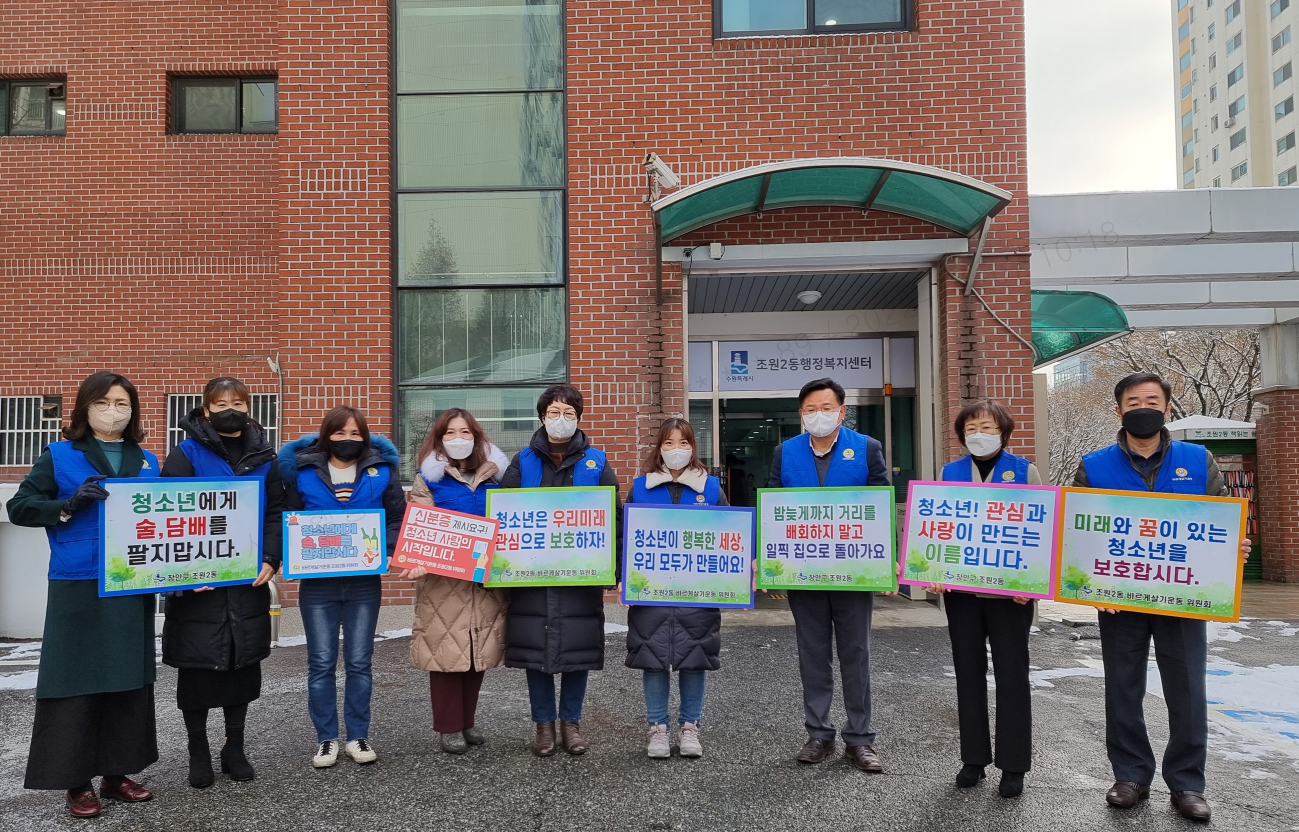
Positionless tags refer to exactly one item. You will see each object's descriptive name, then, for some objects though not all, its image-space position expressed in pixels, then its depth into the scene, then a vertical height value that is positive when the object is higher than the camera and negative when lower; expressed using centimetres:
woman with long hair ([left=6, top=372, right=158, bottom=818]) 384 -89
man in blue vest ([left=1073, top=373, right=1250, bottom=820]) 384 -100
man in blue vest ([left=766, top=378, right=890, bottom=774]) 442 -90
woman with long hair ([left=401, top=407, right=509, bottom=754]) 449 -90
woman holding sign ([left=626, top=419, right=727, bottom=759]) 443 -102
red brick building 848 +245
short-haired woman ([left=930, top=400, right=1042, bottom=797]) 401 -103
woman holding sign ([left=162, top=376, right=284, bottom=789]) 413 -85
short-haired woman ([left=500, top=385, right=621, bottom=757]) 448 -93
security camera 782 +246
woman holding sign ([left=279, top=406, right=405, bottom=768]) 442 -79
